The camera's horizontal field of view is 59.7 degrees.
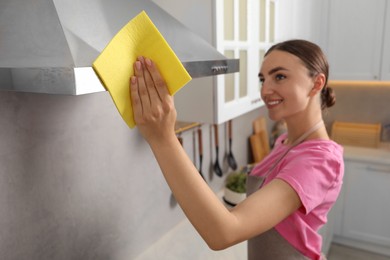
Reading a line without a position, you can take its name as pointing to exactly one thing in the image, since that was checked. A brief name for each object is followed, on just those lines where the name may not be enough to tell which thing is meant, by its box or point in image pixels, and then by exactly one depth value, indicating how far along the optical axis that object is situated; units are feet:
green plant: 6.02
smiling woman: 2.02
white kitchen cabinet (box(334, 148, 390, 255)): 7.68
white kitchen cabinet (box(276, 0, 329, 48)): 6.24
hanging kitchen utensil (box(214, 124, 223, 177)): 6.33
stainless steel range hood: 1.93
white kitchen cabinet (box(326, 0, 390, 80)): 7.64
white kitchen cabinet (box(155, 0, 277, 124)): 4.14
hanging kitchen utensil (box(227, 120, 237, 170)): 6.84
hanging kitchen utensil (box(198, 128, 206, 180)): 5.83
